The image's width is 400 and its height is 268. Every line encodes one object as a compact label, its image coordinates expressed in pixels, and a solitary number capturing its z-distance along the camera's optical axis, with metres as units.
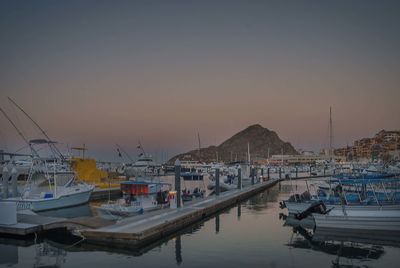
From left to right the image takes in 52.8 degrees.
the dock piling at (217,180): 45.24
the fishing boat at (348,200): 26.02
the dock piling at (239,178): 57.38
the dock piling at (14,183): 38.17
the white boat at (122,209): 29.30
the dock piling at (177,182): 29.47
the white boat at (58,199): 36.06
